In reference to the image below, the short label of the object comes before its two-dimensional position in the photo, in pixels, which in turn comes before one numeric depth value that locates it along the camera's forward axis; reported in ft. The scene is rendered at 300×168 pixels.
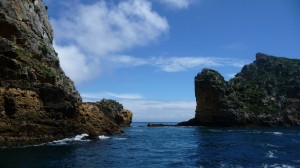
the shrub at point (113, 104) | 358.25
